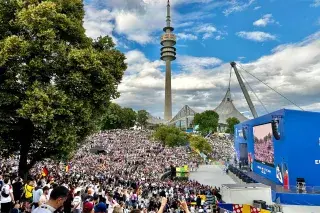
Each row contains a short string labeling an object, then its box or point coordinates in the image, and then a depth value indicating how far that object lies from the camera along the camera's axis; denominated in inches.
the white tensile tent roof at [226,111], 3153.9
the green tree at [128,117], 2546.3
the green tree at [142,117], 2851.0
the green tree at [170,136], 1619.3
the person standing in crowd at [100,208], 141.2
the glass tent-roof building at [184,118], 3442.8
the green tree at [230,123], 2722.0
